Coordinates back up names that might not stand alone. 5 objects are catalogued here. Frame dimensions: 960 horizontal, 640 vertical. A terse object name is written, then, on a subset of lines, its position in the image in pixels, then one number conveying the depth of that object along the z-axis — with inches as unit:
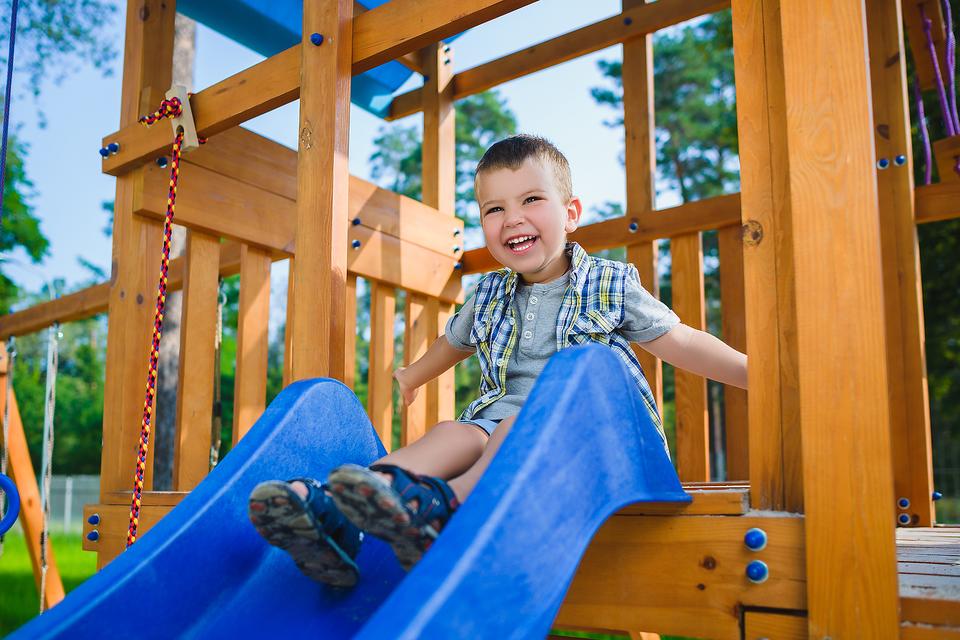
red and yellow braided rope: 84.3
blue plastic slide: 44.8
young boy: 66.9
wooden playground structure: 55.2
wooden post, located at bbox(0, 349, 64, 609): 189.2
